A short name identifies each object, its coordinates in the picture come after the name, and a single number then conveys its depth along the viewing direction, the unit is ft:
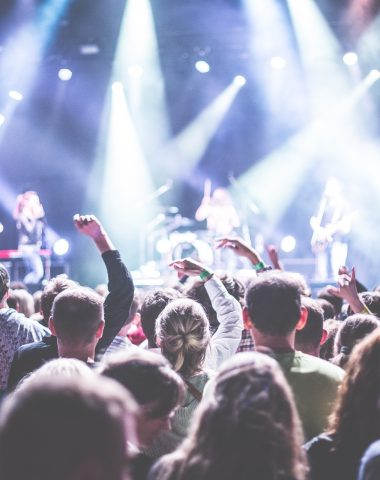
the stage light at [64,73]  40.25
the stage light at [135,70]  39.47
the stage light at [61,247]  41.45
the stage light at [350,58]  37.42
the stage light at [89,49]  38.49
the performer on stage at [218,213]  41.98
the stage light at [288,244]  43.68
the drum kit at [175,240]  40.55
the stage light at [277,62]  38.14
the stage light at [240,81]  41.15
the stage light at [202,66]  39.45
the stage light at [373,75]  39.51
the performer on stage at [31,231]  39.24
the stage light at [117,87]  41.83
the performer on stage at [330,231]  40.06
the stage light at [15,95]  40.22
